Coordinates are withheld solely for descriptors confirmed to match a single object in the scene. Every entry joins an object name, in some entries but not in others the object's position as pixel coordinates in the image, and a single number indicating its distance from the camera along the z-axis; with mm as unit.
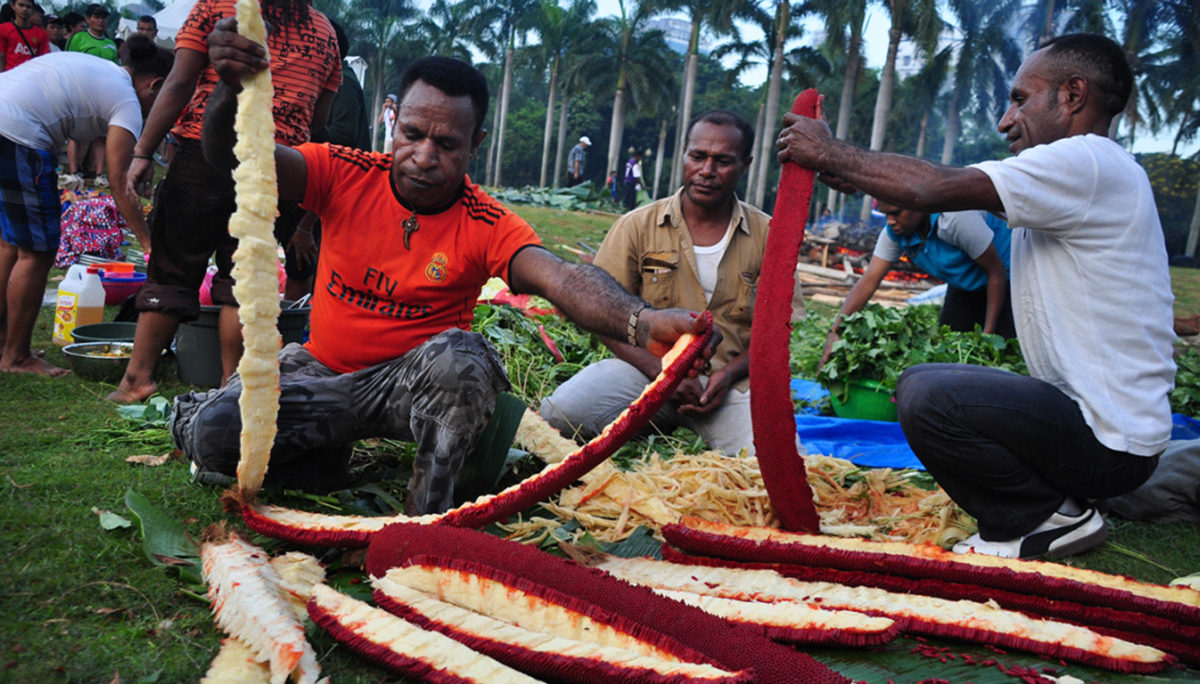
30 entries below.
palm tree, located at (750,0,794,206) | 29562
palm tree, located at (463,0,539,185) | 43844
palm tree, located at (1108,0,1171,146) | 28734
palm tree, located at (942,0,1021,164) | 38750
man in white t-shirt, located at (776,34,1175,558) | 2531
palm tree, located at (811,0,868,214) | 30453
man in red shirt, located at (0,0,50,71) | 8805
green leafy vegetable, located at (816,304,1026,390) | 4496
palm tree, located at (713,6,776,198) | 37281
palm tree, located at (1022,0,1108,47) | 28125
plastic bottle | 5113
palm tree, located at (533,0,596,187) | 39844
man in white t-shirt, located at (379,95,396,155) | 12184
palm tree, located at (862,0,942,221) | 27875
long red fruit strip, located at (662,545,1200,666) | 2025
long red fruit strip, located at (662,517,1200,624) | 2116
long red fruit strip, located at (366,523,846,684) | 1584
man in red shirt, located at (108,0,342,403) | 3828
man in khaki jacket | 3834
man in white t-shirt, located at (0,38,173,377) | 4266
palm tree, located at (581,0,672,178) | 40562
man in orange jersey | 2613
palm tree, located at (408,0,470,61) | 46719
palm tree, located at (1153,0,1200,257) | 29250
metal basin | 4332
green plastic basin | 4562
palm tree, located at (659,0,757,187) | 32250
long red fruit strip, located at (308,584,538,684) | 1582
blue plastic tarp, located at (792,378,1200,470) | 4000
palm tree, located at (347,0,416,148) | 49438
